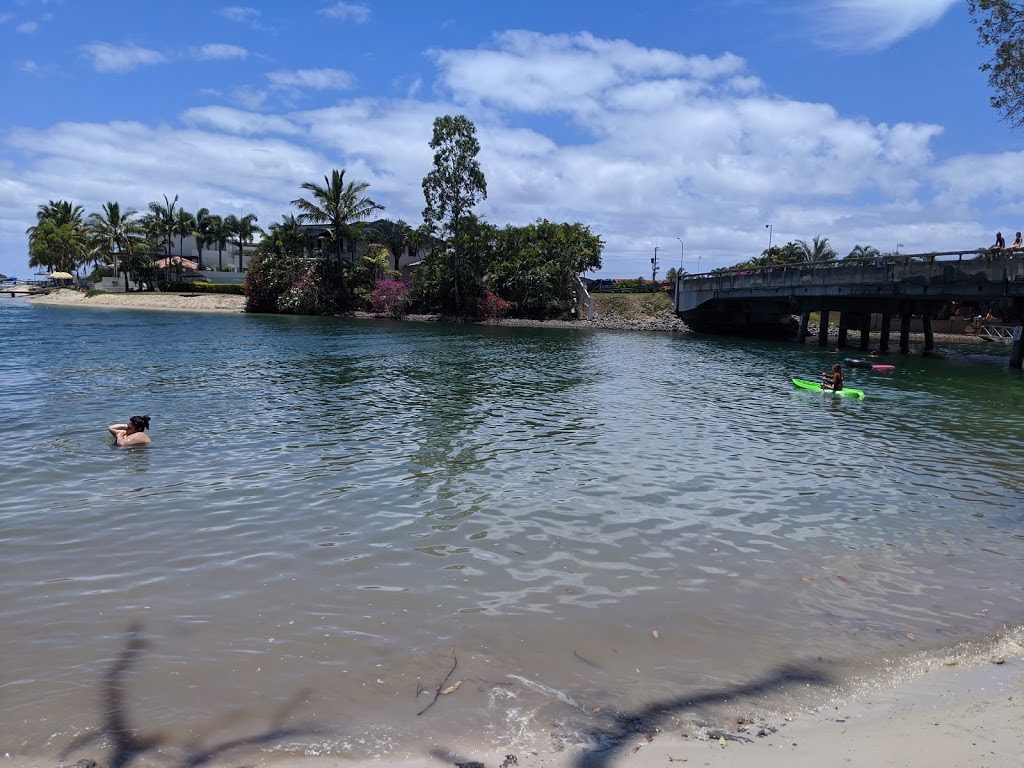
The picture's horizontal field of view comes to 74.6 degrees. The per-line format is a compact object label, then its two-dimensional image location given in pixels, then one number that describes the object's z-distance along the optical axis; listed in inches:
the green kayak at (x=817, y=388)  985.6
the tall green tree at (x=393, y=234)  3575.3
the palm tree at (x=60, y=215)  4552.2
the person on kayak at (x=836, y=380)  1003.3
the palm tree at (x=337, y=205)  2851.9
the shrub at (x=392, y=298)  3021.7
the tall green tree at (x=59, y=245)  4254.4
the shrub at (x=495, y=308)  2891.2
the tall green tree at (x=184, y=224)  3836.1
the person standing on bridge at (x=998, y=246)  1440.7
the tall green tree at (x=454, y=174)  2701.8
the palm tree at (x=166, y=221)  3732.8
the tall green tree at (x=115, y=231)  3629.4
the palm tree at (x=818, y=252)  3806.6
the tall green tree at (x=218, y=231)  4126.5
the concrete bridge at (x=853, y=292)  1491.1
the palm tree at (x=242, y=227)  4163.4
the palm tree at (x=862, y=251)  3778.3
